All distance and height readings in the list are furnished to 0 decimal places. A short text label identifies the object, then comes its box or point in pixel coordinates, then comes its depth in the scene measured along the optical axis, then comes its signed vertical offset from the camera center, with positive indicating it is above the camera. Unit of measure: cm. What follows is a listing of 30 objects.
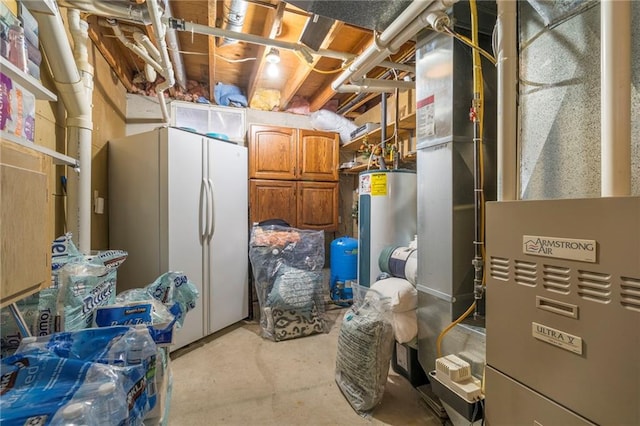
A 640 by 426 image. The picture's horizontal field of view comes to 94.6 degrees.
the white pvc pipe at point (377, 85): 241 +104
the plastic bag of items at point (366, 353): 169 -84
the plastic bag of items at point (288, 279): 271 -66
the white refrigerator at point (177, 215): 246 -4
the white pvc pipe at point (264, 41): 198 +123
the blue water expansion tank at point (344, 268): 345 -68
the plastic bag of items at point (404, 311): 175 -61
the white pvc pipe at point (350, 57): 229 +122
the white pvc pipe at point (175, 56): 221 +137
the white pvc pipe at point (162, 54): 165 +112
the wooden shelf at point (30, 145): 82 +21
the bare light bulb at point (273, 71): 291 +146
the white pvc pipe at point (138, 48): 223 +129
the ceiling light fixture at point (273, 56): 254 +133
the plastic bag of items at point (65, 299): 104 -36
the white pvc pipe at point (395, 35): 135 +95
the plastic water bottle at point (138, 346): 88 -42
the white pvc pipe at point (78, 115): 171 +62
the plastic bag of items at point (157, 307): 114 -47
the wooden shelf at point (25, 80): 86 +42
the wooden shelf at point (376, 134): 276 +84
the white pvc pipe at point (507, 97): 104 +41
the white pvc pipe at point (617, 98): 75 +29
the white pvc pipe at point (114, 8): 177 +123
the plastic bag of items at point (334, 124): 384 +114
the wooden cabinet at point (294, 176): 341 +42
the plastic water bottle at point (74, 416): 60 -43
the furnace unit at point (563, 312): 67 -27
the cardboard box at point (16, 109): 88 +33
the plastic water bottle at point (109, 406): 66 -45
